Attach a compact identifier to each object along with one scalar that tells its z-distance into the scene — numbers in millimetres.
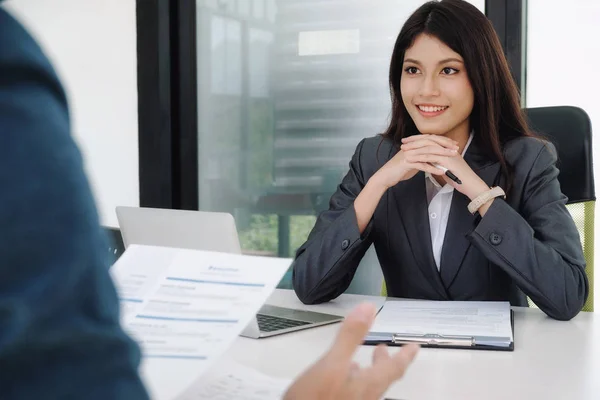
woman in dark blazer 1693
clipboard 1285
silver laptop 1391
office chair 1954
